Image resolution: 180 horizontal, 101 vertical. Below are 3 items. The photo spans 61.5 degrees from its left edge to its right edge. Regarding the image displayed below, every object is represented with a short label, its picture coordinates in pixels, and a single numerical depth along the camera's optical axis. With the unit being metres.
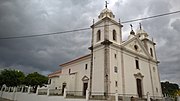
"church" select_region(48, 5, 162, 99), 17.98
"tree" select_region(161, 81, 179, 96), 73.06
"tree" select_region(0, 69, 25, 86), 29.25
